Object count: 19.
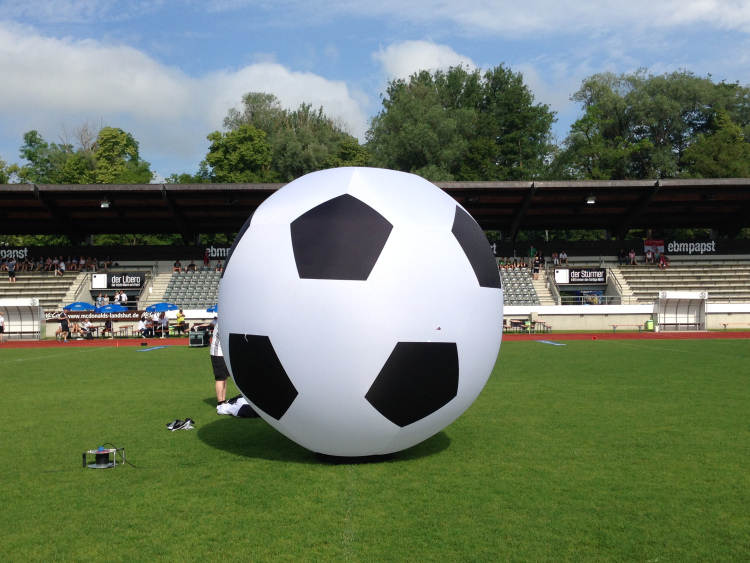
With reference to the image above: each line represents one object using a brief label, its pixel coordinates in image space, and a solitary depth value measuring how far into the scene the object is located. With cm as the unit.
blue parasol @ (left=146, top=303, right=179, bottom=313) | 3070
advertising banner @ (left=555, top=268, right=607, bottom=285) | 3775
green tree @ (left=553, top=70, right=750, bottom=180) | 6172
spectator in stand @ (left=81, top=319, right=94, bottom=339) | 3060
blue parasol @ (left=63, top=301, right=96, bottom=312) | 3145
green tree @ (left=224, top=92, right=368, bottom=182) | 6281
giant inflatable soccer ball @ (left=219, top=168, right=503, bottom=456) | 550
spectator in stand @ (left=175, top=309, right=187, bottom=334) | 3059
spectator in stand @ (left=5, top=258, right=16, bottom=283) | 3805
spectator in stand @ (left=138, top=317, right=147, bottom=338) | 3011
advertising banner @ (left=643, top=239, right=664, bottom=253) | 4031
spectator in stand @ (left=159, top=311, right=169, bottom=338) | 3037
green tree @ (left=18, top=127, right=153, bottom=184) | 6356
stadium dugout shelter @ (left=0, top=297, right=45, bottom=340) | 3089
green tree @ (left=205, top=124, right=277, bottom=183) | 6319
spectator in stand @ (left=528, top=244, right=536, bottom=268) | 3973
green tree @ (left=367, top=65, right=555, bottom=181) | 6048
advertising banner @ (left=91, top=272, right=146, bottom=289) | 3781
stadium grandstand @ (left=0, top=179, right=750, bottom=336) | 3484
